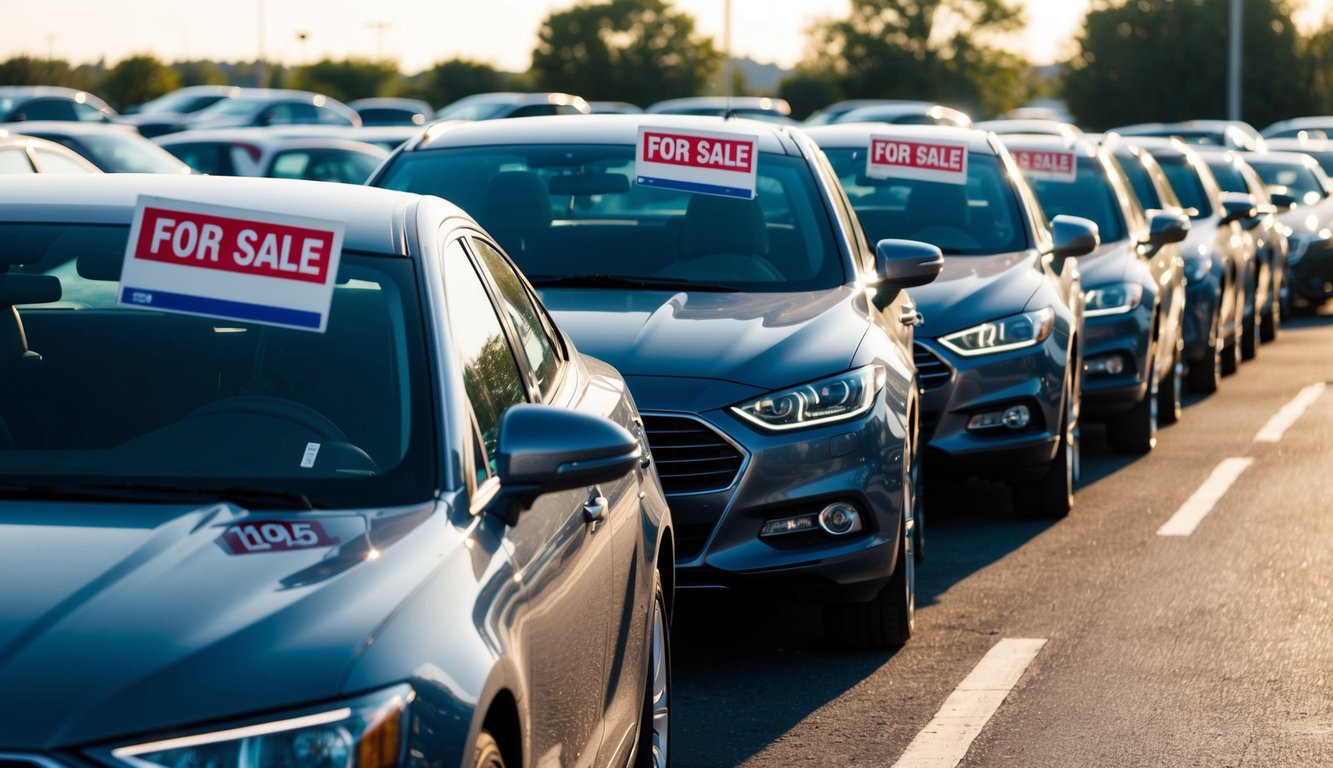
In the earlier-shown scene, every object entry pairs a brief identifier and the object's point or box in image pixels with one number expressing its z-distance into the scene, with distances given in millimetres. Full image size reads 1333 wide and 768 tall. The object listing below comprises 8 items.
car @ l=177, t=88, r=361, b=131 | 39688
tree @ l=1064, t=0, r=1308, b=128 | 74750
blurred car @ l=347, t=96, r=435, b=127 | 46506
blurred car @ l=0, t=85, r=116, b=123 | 35281
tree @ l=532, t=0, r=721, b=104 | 90188
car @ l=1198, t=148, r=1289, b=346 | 18658
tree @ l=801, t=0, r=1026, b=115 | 93312
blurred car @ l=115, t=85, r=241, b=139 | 45197
